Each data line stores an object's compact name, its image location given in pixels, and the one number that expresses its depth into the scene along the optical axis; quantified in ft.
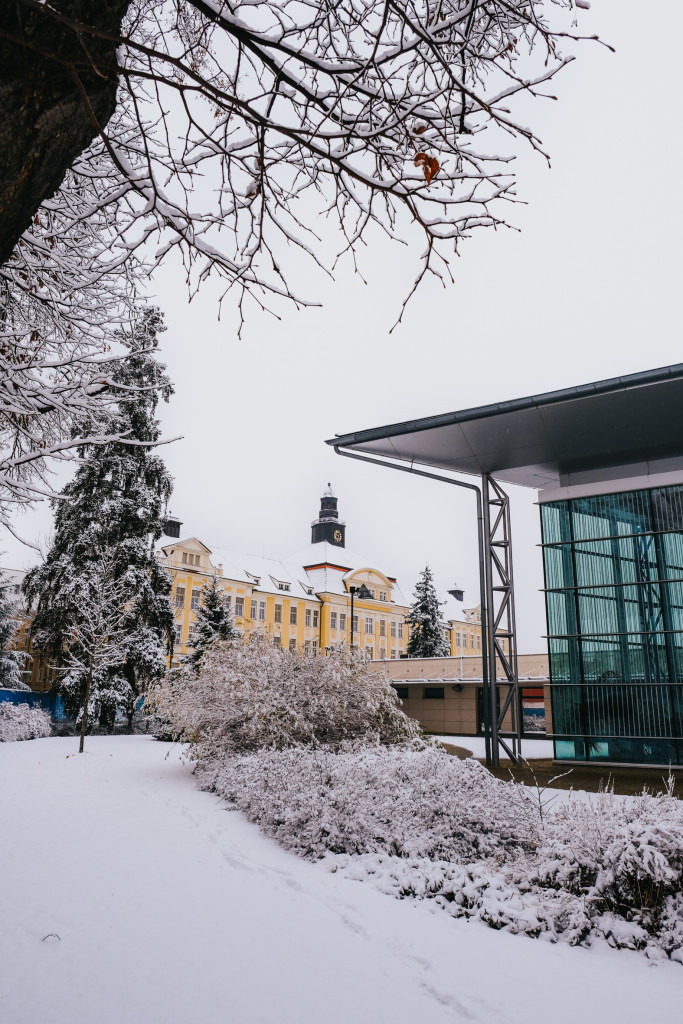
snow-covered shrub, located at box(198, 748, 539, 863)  22.77
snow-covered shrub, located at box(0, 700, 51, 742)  71.85
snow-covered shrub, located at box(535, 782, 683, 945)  16.98
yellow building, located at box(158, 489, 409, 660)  170.60
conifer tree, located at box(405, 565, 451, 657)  152.56
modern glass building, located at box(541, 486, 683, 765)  46.85
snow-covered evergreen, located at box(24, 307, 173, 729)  81.92
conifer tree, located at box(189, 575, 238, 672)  87.04
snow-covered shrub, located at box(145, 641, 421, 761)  39.24
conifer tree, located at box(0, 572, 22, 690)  101.40
